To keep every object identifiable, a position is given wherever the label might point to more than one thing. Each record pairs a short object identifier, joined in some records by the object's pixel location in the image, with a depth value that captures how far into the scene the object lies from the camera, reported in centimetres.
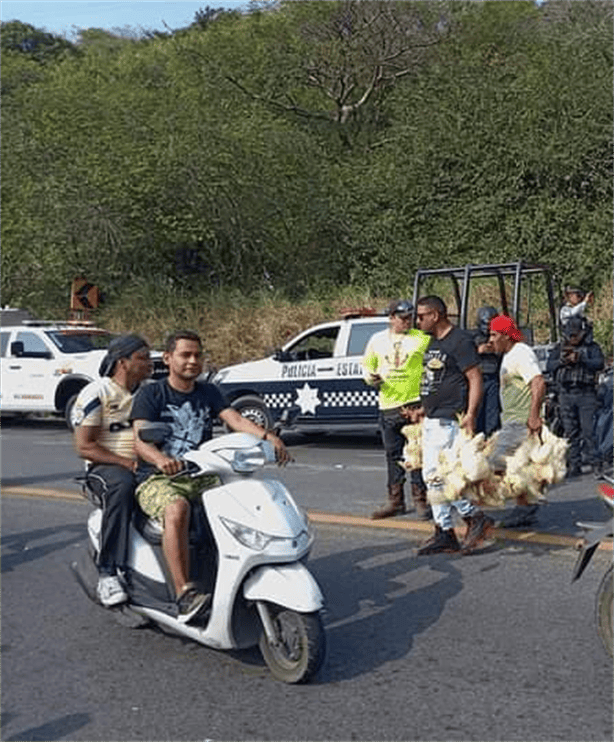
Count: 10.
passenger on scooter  591
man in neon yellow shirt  916
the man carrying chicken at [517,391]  834
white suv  1966
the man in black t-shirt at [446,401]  782
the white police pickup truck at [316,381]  1481
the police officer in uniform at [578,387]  1198
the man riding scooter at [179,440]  555
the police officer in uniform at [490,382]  1170
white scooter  525
